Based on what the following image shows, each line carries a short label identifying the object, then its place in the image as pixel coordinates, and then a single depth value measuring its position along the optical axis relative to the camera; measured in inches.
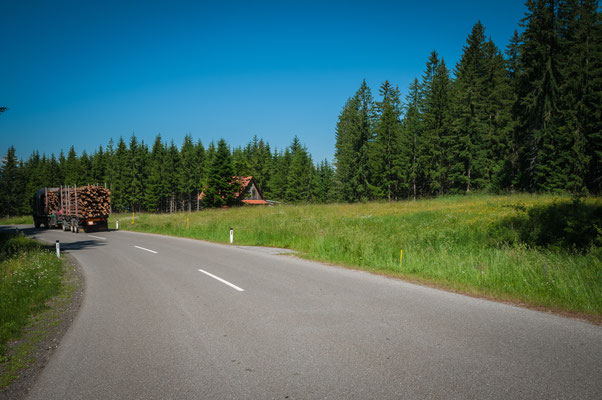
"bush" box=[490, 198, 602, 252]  407.8
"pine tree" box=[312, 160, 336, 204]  2874.0
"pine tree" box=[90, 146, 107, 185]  2935.5
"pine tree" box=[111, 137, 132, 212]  2766.5
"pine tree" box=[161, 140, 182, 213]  2714.1
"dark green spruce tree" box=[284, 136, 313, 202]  2684.5
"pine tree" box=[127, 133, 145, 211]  2726.4
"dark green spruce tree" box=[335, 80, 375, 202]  1812.3
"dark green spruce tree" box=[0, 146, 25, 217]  2849.4
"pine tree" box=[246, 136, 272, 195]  3065.9
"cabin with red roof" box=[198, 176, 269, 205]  2222.6
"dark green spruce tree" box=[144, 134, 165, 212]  2669.8
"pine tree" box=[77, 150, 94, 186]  2839.6
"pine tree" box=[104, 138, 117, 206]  2915.6
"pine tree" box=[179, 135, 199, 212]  2709.2
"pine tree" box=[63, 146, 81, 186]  2888.8
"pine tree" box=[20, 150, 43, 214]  2935.5
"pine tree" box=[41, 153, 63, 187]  2970.0
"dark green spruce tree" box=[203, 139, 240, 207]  2043.6
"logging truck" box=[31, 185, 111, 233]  1000.2
